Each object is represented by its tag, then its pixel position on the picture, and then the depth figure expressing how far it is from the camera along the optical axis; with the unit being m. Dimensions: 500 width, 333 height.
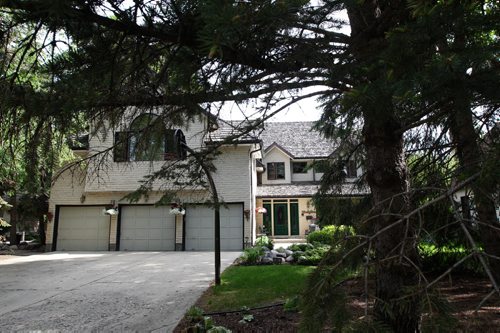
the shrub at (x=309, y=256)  11.08
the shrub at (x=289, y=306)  5.53
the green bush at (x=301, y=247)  13.36
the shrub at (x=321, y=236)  15.20
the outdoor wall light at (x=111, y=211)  17.08
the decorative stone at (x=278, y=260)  11.69
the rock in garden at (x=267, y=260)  11.43
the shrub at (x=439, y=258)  8.02
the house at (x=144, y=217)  16.91
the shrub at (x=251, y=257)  11.37
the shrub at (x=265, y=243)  14.38
